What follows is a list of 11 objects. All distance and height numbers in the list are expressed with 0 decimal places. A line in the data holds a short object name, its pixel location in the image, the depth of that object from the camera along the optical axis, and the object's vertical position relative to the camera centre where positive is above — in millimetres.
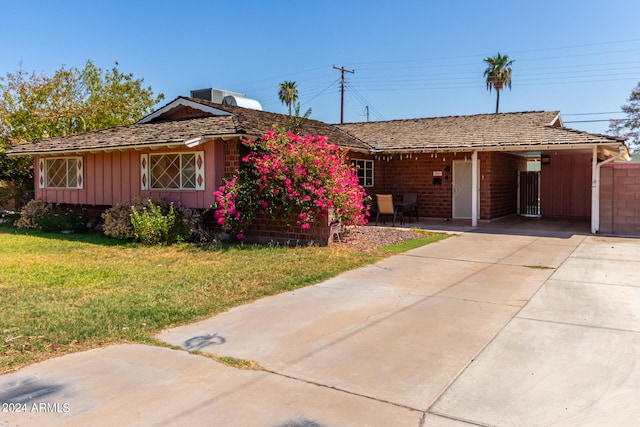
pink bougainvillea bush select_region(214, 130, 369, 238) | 11273 +344
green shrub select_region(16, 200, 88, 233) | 15001 -507
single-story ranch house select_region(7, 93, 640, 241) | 13156 +1409
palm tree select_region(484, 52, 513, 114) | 41594 +11077
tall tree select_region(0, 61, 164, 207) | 22258 +4732
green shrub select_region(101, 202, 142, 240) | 12688 -522
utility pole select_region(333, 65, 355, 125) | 37906 +7468
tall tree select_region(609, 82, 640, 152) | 40969 +7047
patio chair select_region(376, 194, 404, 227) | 15859 -57
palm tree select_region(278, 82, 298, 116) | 43069 +9714
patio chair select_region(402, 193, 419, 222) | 17814 +48
